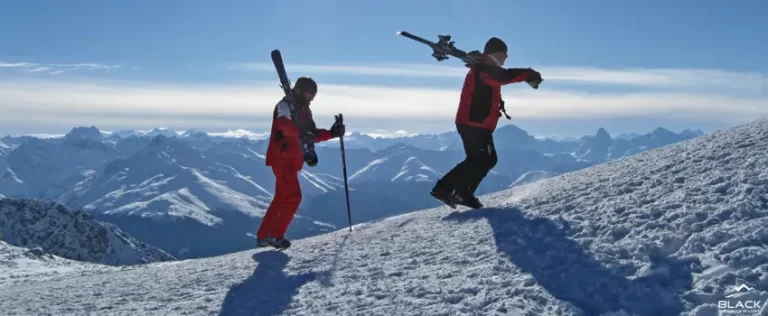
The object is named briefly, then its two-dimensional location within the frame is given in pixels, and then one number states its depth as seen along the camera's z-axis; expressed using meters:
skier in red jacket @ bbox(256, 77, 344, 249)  9.75
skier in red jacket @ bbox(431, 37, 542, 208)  9.91
